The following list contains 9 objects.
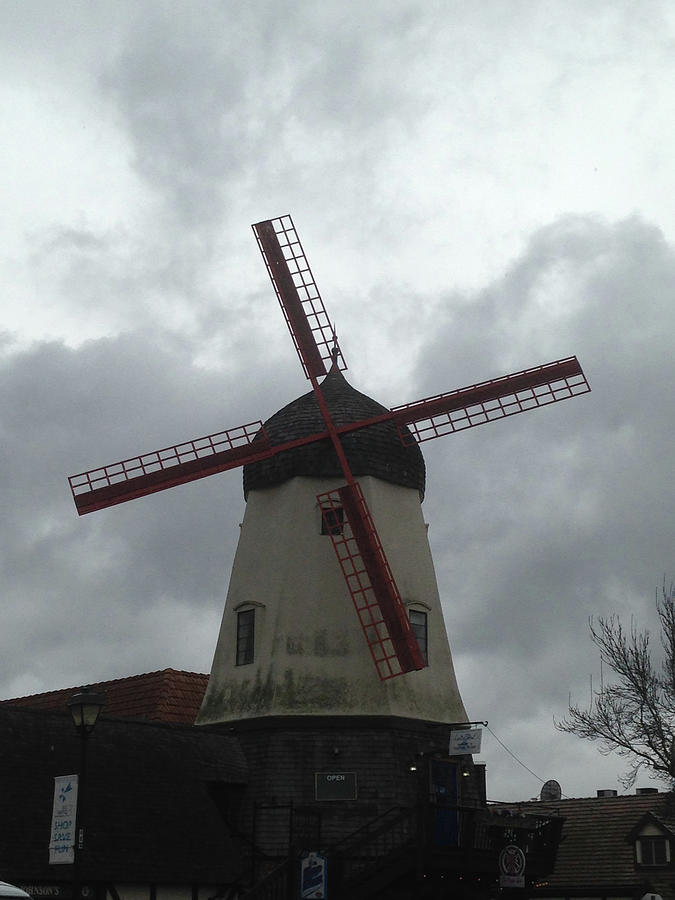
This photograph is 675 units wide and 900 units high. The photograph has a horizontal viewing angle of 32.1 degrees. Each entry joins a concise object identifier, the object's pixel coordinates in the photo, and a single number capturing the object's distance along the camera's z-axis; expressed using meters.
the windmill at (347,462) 25.72
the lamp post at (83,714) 16.31
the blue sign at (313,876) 22.61
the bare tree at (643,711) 25.92
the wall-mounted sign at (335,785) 24.67
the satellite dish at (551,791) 36.28
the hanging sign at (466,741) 25.12
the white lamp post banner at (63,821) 17.18
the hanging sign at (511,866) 23.97
